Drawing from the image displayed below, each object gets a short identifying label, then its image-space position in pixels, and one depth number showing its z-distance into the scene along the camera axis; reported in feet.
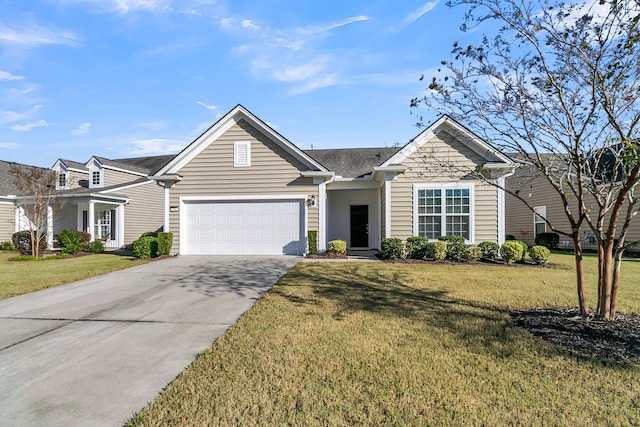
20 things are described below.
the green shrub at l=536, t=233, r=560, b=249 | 55.62
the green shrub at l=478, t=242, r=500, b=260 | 38.29
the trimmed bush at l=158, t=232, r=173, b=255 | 41.89
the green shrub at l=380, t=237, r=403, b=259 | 38.58
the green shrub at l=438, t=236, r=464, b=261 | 37.78
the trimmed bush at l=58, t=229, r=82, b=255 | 52.01
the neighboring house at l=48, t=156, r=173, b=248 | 62.80
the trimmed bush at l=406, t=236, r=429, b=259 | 38.68
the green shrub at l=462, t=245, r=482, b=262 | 37.42
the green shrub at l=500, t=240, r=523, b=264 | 36.37
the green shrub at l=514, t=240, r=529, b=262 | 37.36
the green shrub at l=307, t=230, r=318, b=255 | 41.52
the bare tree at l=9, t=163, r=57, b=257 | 49.21
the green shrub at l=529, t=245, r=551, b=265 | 35.19
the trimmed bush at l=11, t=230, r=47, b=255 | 51.26
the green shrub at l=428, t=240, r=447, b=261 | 37.42
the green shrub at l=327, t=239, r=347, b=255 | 40.88
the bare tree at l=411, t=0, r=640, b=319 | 14.01
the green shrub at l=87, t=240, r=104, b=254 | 55.21
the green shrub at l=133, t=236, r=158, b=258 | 41.70
